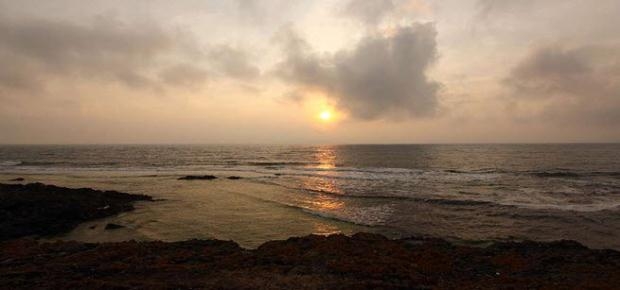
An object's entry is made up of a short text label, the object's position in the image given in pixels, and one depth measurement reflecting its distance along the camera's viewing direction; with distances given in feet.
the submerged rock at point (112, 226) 58.61
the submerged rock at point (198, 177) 142.10
